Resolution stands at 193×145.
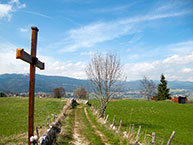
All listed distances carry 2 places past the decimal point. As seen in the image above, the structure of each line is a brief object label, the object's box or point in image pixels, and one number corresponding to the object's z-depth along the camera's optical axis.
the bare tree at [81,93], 104.44
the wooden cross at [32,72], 6.14
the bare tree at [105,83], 21.11
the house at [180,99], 64.21
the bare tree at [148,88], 88.33
